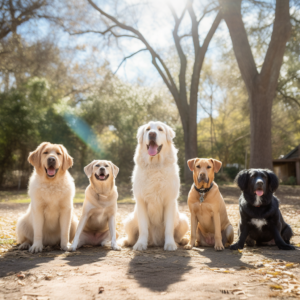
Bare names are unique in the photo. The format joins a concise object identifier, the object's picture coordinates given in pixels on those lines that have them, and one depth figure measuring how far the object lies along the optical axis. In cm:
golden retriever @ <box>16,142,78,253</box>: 432
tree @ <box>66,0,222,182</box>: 1562
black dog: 431
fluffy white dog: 451
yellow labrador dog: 459
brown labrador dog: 442
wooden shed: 2583
